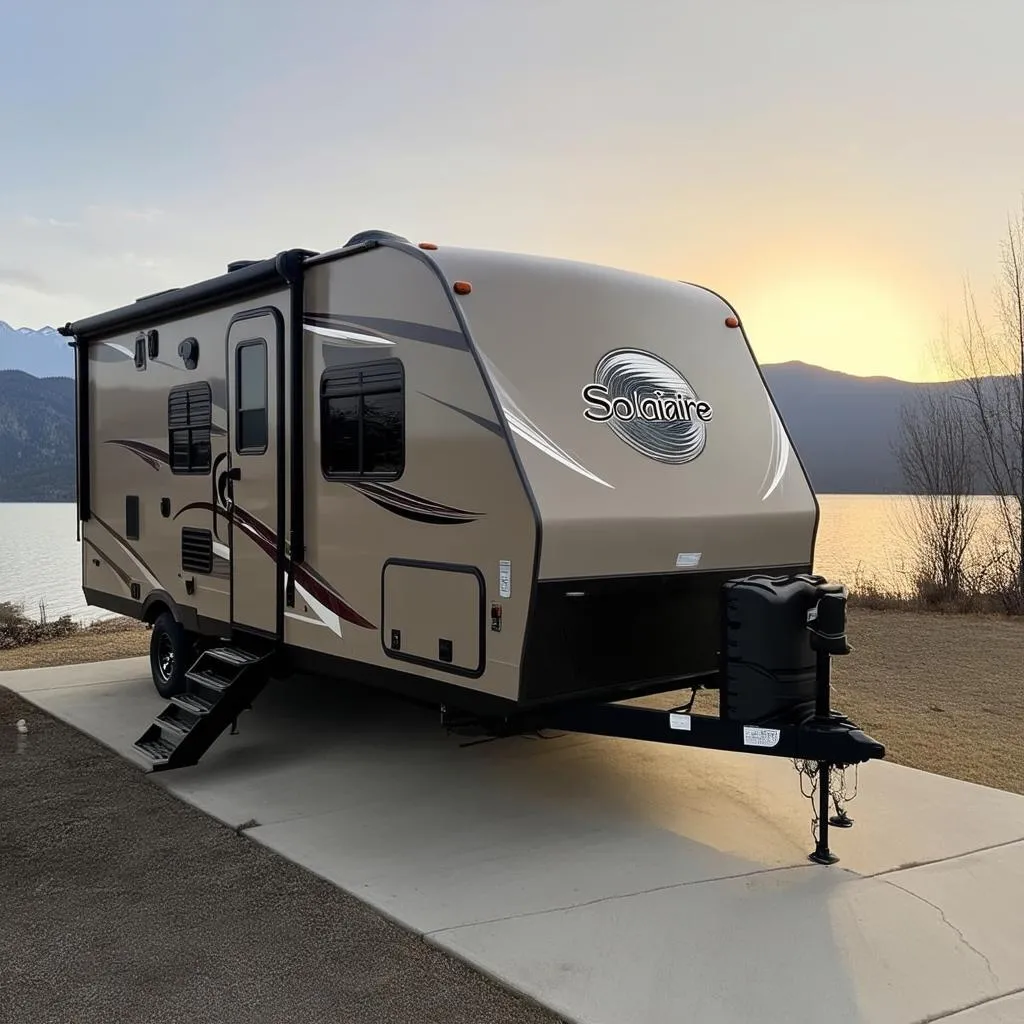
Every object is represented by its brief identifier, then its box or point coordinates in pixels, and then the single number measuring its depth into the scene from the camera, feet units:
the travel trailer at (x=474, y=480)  14.82
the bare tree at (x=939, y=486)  51.55
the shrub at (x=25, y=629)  38.58
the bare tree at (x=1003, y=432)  51.37
